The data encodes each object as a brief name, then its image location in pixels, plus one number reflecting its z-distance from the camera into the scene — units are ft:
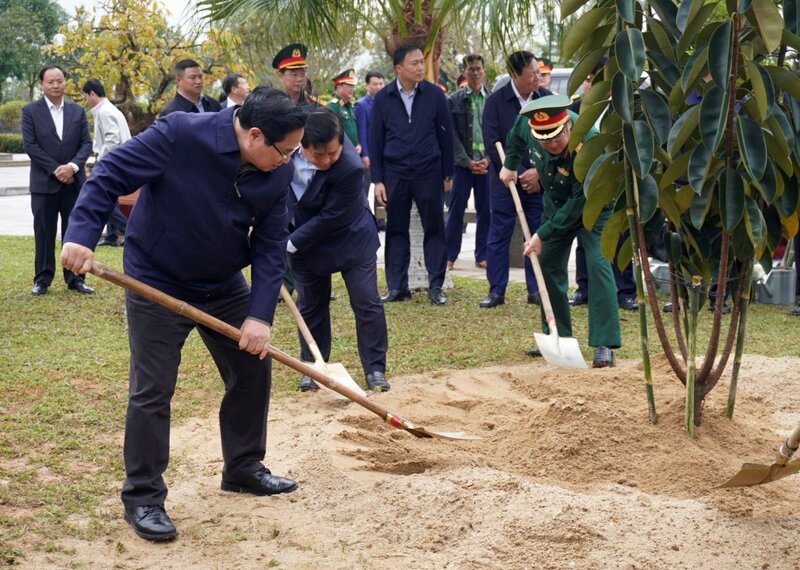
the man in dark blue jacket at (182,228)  13.52
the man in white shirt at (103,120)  37.78
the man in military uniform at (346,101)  47.88
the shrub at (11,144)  129.18
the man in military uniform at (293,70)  28.14
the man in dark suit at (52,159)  32.07
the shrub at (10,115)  148.77
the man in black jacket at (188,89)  30.86
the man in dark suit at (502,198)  30.04
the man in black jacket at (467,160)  35.22
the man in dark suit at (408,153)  30.22
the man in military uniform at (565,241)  22.56
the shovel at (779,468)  13.01
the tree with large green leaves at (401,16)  30.48
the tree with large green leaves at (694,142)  13.98
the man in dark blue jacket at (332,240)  19.75
